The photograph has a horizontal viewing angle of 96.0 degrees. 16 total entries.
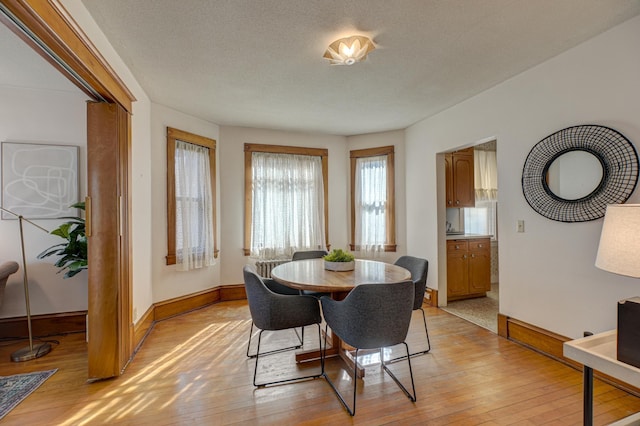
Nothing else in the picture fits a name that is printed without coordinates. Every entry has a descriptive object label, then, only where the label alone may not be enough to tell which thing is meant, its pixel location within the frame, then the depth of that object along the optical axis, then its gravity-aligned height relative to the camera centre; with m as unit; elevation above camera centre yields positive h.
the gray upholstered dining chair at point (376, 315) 1.74 -0.63
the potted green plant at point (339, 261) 2.51 -0.42
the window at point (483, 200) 5.08 +0.20
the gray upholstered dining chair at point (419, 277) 2.51 -0.58
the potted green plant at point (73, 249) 2.57 -0.28
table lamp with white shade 1.23 -0.23
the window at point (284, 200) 4.30 +0.22
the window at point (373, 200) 4.48 +0.21
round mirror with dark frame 2.03 +0.29
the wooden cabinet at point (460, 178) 4.27 +0.50
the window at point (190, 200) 3.54 +0.21
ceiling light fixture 2.13 +1.25
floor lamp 2.47 -1.18
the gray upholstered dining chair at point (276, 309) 2.12 -0.71
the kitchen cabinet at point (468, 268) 4.03 -0.81
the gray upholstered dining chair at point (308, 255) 3.45 -0.49
